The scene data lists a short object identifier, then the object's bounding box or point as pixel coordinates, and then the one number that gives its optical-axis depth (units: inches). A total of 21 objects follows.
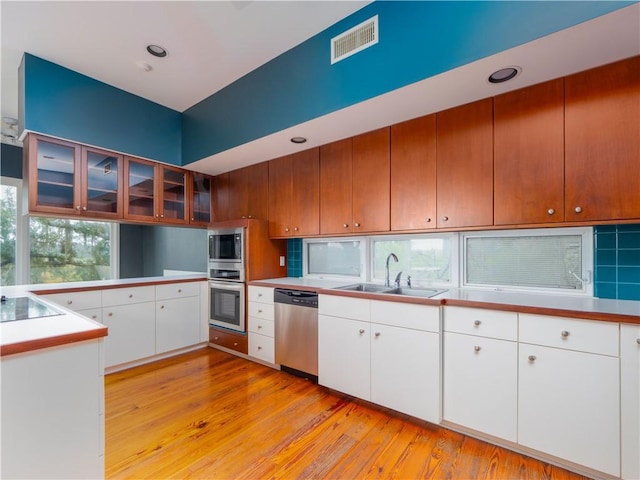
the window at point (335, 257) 121.6
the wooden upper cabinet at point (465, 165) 78.3
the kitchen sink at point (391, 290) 92.0
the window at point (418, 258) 98.9
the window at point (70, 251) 156.3
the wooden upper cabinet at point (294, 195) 116.0
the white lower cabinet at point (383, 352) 76.9
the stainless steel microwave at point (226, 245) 128.0
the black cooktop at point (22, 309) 55.2
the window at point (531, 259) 77.9
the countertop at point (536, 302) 58.5
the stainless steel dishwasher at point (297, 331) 103.3
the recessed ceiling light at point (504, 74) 64.9
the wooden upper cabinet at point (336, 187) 105.7
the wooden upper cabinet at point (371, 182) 96.3
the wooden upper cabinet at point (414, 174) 87.1
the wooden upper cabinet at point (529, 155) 69.4
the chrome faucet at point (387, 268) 101.9
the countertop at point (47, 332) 39.7
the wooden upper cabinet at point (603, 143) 61.6
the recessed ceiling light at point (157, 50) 92.6
